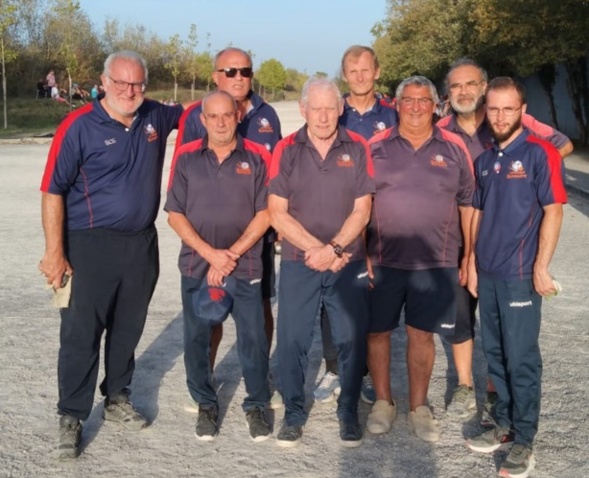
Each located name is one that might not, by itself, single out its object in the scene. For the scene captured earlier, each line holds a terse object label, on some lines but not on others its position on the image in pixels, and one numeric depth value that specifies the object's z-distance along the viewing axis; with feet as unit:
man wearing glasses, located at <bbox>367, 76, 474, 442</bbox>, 13.48
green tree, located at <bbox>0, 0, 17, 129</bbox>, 100.42
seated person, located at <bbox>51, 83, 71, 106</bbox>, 134.41
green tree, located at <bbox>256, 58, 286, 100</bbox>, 288.51
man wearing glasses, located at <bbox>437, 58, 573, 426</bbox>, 15.15
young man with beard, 12.15
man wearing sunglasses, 15.06
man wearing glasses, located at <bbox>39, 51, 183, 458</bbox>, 13.10
